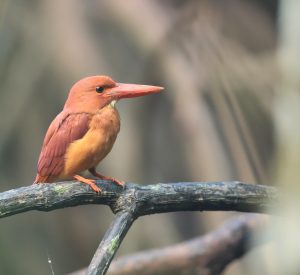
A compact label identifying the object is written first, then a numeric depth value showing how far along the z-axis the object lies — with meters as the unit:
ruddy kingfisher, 8.11
